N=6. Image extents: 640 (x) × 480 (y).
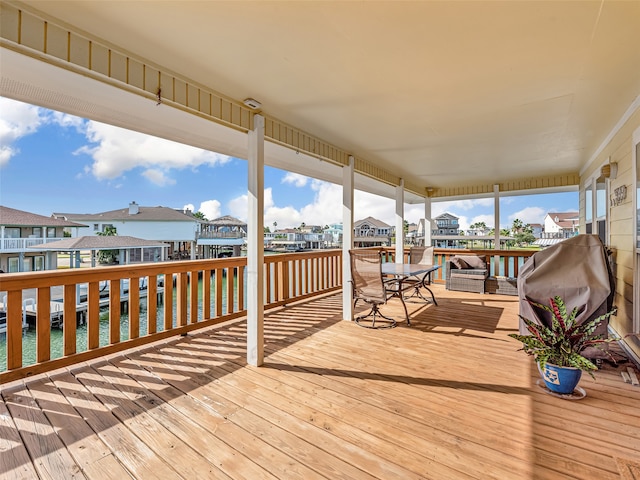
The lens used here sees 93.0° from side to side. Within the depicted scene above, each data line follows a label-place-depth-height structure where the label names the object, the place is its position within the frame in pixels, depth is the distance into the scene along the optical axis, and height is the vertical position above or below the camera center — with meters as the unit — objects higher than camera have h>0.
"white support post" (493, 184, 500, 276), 7.06 +0.32
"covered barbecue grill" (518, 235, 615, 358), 2.74 -0.39
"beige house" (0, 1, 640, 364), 1.72 +1.27
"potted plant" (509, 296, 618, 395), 2.25 -0.85
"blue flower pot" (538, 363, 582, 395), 2.24 -1.05
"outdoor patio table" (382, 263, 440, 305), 4.25 -0.47
